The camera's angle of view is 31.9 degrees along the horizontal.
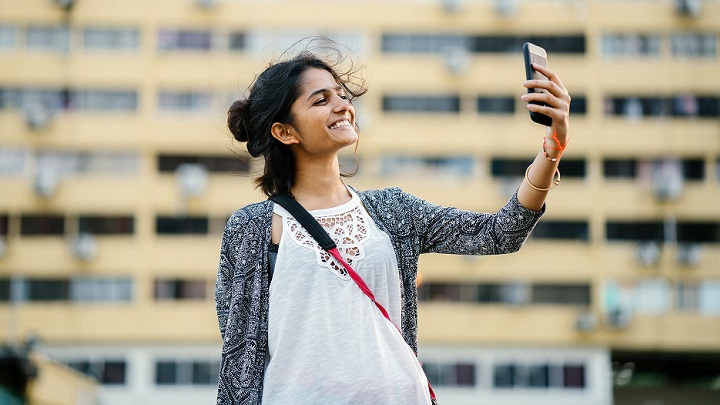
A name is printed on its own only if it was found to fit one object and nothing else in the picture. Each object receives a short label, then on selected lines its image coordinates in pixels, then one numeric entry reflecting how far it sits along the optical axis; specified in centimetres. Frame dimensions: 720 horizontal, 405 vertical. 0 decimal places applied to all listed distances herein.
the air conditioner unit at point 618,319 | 4144
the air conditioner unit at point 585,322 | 4122
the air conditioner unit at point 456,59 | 4225
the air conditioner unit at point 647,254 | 4159
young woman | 367
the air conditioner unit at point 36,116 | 4203
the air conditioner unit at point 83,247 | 4172
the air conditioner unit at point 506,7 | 4250
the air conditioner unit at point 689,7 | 4234
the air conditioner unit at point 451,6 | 4312
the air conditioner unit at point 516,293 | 4212
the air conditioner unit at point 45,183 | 4188
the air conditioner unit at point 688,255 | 4183
